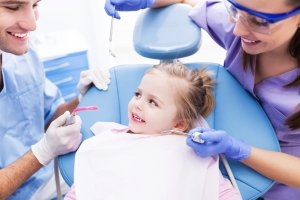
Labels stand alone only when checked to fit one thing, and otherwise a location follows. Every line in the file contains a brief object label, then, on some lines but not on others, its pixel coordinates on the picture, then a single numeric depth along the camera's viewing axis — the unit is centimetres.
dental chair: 115
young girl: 108
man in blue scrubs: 117
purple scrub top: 116
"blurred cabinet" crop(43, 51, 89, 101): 238
